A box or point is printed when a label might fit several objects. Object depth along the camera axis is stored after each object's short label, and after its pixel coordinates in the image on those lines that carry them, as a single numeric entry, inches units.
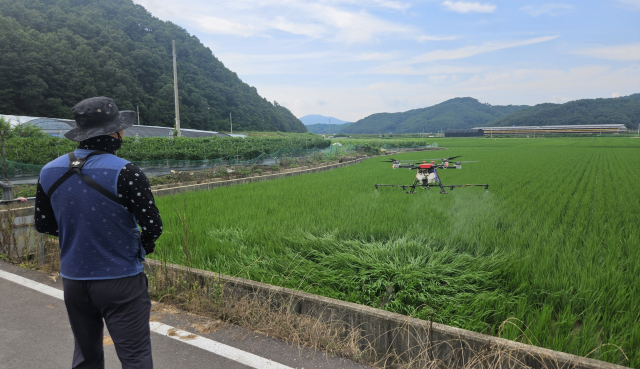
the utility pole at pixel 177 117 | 788.0
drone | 347.9
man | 62.5
